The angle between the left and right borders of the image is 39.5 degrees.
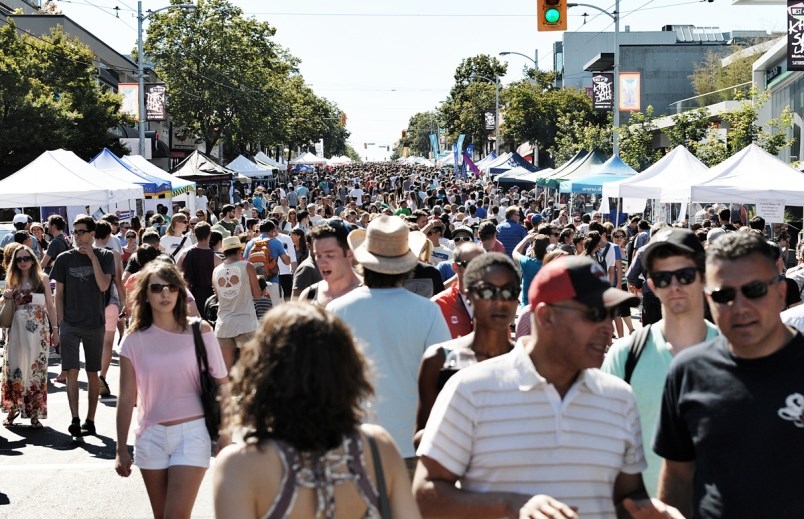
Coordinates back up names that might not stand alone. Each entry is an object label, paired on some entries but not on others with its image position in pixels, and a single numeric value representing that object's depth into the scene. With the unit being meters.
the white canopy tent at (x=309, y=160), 81.25
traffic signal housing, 15.66
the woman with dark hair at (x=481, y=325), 4.34
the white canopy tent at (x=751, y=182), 17.03
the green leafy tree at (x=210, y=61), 57.00
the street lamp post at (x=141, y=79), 37.53
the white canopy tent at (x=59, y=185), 18.50
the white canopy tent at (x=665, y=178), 19.98
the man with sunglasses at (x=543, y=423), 3.06
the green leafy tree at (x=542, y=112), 58.34
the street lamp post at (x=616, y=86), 33.41
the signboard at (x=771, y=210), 17.06
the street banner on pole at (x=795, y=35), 25.52
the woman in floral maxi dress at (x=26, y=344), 10.06
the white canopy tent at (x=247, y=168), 46.12
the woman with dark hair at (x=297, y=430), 2.75
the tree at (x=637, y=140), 35.84
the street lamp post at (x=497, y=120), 67.91
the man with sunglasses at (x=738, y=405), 3.12
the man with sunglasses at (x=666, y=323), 4.06
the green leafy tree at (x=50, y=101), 35.47
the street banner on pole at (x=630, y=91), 39.31
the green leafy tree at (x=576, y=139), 40.31
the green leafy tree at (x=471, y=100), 84.12
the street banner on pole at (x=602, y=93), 37.22
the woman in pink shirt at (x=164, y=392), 5.42
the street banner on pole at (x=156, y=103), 38.97
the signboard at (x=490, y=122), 74.62
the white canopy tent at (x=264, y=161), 59.71
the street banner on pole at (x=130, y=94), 39.16
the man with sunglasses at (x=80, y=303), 9.62
